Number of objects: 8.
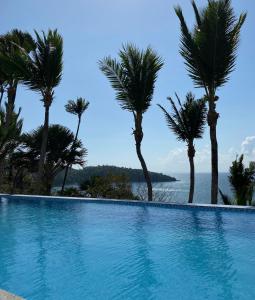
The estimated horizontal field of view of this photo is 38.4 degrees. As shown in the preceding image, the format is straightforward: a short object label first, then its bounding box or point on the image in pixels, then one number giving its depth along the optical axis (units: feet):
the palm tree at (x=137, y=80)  43.14
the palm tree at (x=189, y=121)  45.60
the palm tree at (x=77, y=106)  70.49
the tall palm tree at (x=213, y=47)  35.83
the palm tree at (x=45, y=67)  43.37
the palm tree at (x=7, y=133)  47.70
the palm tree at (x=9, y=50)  48.85
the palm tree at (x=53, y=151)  65.51
